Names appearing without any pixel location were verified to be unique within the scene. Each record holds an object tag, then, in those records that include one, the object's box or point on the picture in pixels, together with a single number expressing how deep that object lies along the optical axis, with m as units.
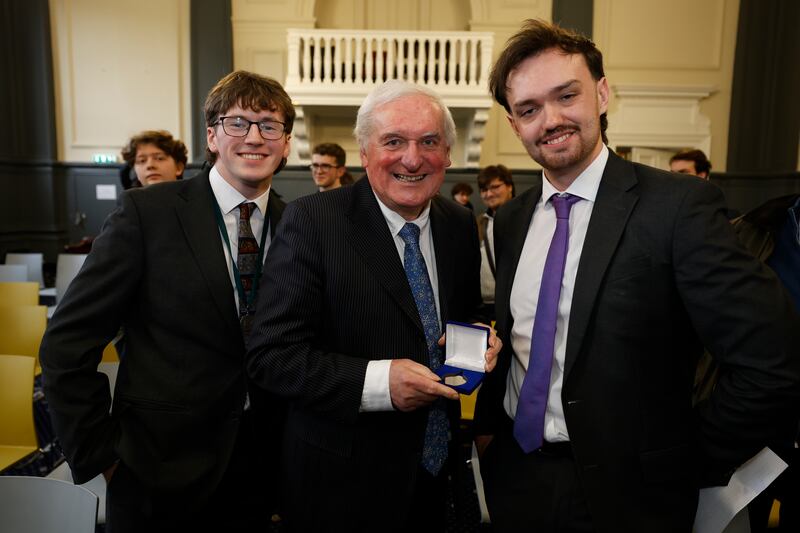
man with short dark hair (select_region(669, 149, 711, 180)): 3.78
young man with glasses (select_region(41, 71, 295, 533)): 1.34
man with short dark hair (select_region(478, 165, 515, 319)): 4.11
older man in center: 1.25
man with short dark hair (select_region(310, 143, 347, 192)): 3.99
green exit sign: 7.46
